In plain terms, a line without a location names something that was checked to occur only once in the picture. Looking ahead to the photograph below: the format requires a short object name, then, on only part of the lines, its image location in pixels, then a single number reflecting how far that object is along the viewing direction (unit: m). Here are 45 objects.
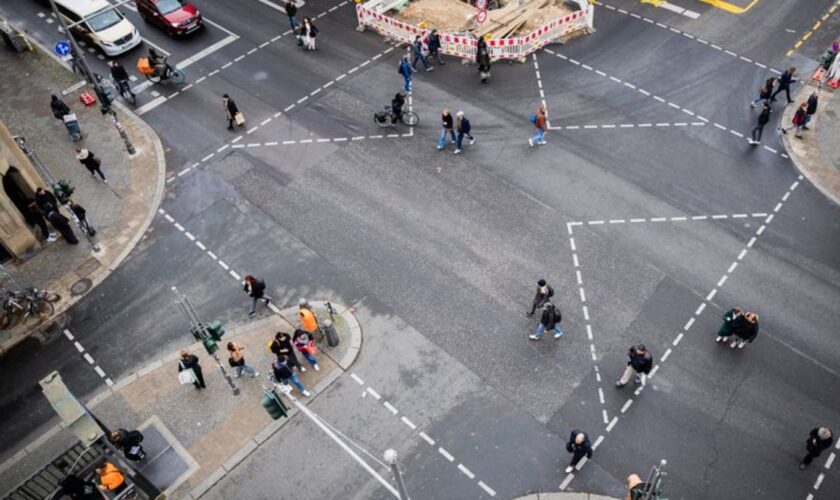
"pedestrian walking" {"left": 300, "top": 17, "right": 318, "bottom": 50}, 28.09
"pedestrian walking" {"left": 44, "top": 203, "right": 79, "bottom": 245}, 21.17
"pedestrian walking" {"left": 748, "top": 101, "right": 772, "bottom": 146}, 22.42
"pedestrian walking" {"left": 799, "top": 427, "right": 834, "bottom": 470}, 14.70
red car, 29.27
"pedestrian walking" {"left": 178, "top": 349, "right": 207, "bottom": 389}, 17.00
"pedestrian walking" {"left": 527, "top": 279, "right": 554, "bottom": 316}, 17.84
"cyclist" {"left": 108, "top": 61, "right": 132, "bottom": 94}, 25.59
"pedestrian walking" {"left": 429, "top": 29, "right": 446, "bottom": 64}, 26.88
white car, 28.61
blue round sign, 24.61
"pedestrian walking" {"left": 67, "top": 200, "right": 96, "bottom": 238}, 20.95
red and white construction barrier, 27.31
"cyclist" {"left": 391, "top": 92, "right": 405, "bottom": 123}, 24.13
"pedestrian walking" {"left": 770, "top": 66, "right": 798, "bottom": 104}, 23.89
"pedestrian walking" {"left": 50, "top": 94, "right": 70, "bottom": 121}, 24.95
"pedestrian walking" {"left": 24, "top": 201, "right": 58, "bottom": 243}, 21.53
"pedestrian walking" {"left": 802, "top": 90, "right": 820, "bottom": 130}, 22.81
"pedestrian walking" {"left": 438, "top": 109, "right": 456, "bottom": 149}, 23.02
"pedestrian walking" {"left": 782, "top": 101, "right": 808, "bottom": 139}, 22.98
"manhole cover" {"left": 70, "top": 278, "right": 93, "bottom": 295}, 20.73
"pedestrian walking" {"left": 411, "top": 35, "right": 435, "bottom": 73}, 26.47
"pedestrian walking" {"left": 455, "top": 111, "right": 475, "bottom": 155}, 22.75
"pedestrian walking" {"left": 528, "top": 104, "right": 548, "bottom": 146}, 22.86
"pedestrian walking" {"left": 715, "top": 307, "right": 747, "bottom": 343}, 16.98
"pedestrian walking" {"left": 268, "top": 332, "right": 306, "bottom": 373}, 17.05
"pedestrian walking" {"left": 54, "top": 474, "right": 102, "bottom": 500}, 14.12
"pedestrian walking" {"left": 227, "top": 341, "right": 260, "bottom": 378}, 17.17
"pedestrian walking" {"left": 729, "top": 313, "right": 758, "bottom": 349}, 16.94
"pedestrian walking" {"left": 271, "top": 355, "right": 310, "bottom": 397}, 16.80
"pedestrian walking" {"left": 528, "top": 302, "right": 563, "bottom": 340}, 17.44
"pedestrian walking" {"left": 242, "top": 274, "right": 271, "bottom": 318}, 18.64
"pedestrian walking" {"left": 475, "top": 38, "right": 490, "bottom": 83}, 25.86
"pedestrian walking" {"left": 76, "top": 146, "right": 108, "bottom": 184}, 22.75
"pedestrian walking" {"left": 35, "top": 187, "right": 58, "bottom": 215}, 21.48
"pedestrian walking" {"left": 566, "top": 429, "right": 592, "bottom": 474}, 14.88
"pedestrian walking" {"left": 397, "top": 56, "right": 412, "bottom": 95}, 25.36
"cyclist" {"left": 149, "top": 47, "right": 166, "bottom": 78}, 26.88
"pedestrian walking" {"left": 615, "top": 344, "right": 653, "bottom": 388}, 16.33
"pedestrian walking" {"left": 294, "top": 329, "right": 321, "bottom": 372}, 17.56
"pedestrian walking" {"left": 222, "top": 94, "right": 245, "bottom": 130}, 24.47
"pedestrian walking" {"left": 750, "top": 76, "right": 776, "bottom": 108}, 23.35
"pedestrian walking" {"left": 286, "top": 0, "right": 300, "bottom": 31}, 28.66
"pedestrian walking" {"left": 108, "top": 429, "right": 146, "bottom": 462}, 15.86
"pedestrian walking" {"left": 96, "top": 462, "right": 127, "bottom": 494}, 14.20
